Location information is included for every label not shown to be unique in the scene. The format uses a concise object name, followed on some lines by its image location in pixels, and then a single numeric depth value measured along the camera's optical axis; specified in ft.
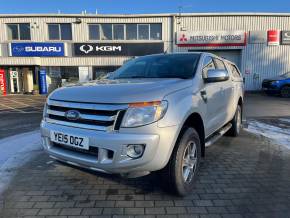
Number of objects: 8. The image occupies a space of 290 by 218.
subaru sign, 69.97
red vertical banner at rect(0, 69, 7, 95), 73.15
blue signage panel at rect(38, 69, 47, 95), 71.82
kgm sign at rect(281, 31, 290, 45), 68.64
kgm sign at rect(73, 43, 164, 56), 69.96
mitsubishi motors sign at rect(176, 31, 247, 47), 68.80
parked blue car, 57.62
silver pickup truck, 9.06
